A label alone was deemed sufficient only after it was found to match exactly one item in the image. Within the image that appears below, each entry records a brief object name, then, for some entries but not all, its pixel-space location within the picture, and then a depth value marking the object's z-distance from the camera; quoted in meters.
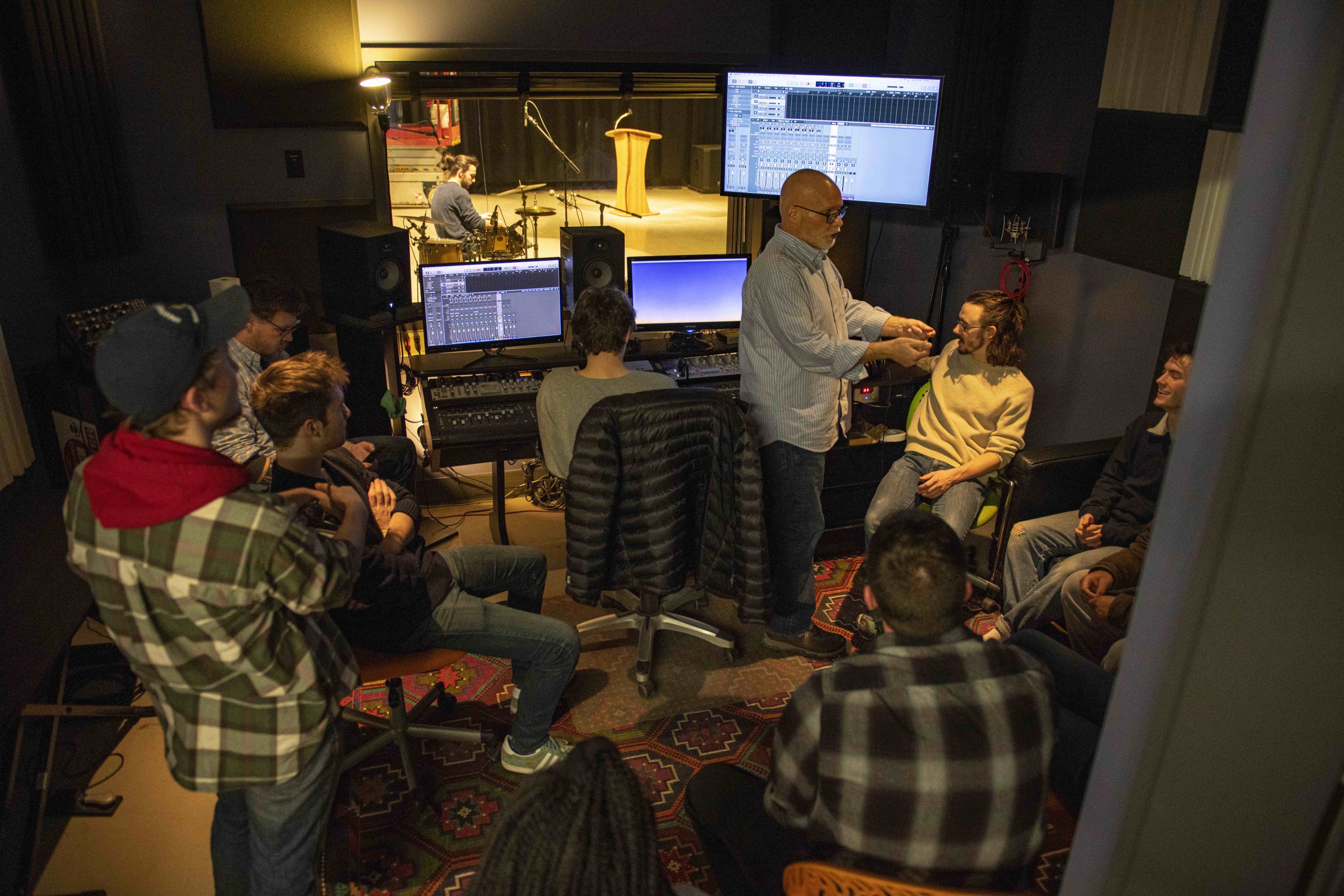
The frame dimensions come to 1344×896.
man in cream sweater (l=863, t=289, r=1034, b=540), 3.29
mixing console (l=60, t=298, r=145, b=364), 3.27
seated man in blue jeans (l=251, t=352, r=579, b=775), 2.17
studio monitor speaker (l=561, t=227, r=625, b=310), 4.07
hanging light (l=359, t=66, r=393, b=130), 3.98
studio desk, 3.52
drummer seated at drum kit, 7.21
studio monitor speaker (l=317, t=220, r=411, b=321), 3.80
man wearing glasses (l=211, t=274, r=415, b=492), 3.10
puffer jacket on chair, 2.62
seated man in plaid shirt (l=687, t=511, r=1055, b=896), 1.39
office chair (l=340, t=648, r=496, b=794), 2.37
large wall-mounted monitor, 4.01
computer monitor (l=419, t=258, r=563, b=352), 3.79
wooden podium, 9.62
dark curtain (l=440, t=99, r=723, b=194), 13.71
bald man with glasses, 2.87
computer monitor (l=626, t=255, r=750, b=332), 4.07
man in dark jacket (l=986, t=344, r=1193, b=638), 2.91
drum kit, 6.91
